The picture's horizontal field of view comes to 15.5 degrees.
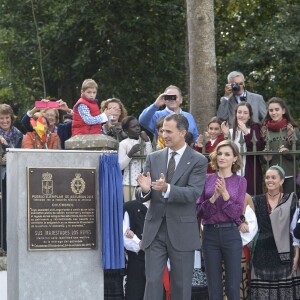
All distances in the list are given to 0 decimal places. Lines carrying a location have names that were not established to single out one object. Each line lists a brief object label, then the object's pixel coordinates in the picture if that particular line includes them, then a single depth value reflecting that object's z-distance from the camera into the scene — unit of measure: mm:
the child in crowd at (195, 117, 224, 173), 13464
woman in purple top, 11906
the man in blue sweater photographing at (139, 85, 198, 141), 13930
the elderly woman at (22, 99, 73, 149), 13883
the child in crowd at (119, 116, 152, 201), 13031
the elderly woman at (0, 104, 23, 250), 13812
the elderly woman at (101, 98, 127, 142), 13556
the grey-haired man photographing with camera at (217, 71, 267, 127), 14586
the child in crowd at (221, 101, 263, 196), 13031
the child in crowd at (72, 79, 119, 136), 13016
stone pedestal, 11609
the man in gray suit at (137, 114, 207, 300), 11273
